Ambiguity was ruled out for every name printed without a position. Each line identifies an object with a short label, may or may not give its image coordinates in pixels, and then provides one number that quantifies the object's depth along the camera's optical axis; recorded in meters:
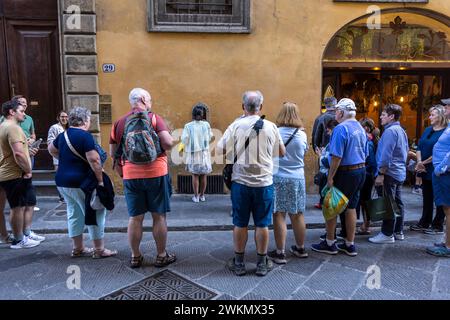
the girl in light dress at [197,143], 6.66
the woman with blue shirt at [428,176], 5.14
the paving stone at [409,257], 4.14
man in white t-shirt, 3.69
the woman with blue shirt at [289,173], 4.02
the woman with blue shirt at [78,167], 3.96
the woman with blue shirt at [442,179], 4.28
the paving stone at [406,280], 3.51
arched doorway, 7.72
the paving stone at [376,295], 3.39
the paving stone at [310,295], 3.39
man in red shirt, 3.79
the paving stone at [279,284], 3.45
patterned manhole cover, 3.42
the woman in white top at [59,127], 6.27
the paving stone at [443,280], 3.53
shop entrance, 8.37
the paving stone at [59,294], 3.39
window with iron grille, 6.98
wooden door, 7.02
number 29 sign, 6.99
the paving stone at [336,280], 3.52
